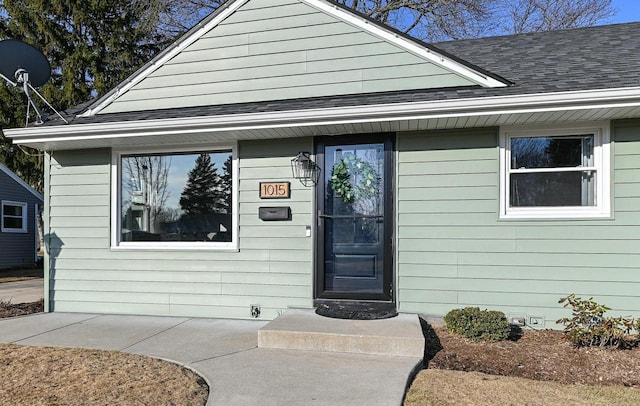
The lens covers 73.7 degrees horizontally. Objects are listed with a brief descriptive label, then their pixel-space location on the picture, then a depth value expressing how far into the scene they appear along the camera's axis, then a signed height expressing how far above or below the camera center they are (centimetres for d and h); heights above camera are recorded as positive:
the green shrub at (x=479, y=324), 433 -121
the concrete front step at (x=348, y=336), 390 -123
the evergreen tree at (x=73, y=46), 1709 +666
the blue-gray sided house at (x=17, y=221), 1491 -64
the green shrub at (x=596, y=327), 407 -118
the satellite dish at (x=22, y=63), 576 +195
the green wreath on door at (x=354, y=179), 529 +34
